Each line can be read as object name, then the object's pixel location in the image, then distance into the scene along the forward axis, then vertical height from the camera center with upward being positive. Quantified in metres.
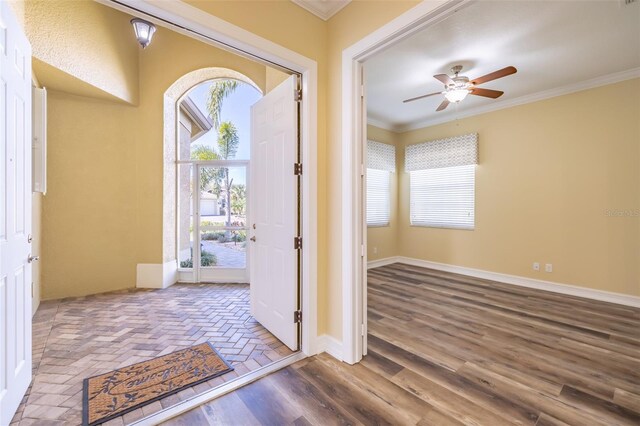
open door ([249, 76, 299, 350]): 2.39 +0.00
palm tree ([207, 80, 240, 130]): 6.07 +2.62
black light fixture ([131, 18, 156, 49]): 3.09 +2.09
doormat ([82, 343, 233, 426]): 1.73 -1.22
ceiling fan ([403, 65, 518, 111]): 3.20 +1.54
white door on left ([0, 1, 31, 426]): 1.52 +0.00
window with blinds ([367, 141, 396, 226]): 5.68 +0.68
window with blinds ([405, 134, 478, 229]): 5.14 +0.62
